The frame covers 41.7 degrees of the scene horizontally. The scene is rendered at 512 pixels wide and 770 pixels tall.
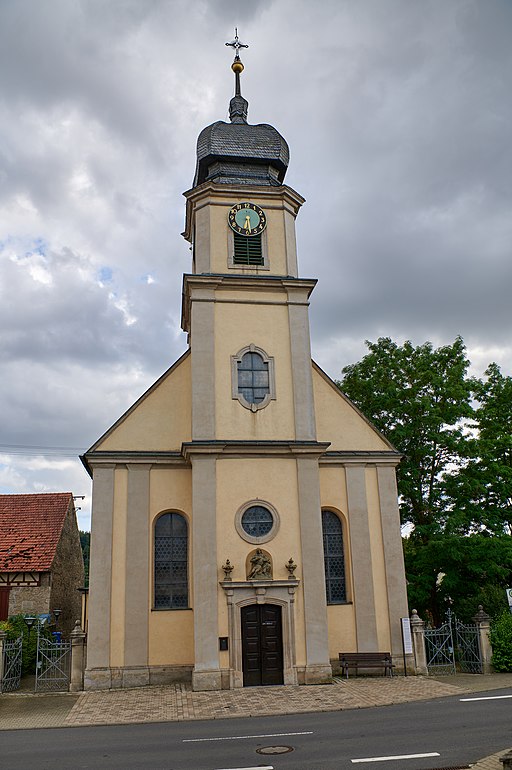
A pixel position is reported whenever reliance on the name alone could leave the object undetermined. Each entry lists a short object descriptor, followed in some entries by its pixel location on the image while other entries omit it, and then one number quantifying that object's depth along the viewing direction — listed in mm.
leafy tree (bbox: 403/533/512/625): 26812
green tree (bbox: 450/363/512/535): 28578
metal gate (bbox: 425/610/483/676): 22562
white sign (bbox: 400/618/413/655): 22625
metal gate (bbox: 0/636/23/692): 20875
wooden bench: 22047
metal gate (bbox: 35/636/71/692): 21344
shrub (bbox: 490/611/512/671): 21906
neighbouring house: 27938
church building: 21188
